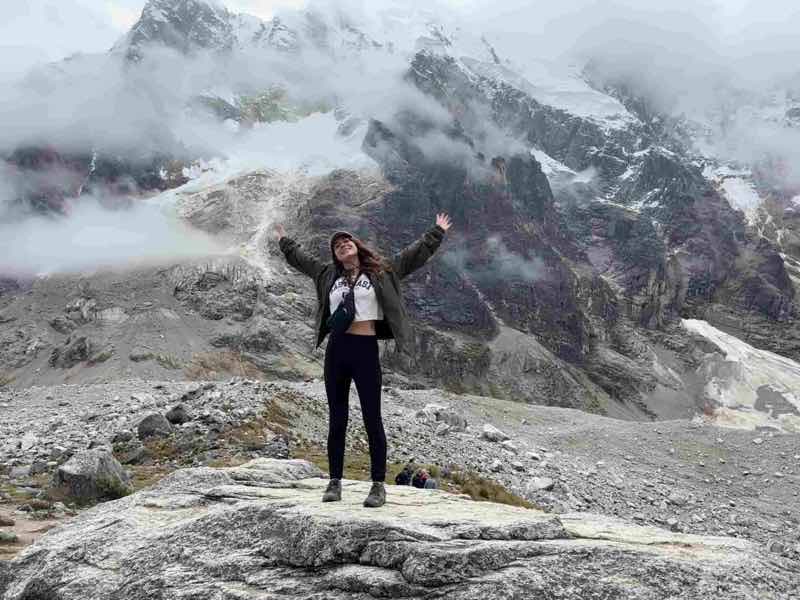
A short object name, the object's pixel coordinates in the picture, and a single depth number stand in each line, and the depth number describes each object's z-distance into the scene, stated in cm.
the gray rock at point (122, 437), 2598
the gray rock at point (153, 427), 2594
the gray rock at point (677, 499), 3878
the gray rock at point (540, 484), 2994
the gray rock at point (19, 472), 2224
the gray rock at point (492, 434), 4102
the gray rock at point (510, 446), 3875
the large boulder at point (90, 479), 1711
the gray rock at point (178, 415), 2756
